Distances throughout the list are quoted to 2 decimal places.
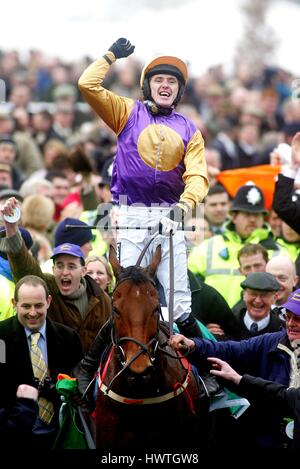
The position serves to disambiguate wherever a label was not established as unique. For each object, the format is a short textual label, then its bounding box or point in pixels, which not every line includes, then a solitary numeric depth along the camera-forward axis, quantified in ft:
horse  56.18
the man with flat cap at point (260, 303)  72.90
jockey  62.69
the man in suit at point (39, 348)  63.57
